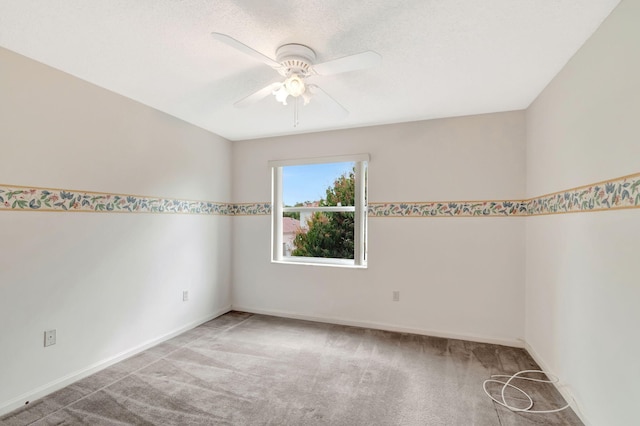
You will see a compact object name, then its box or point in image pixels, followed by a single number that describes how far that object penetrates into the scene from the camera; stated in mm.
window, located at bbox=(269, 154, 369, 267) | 3678
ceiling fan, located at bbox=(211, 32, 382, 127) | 1638
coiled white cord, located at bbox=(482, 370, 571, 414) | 2022
